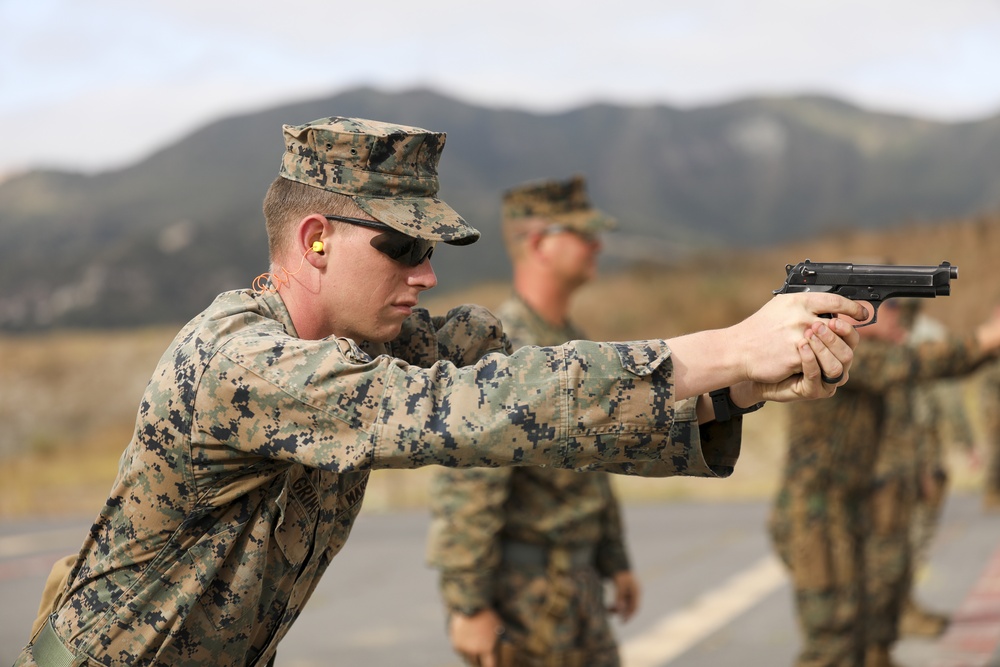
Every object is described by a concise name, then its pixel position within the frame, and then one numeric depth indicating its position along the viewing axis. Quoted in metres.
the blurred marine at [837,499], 13.07
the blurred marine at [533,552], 9.98
